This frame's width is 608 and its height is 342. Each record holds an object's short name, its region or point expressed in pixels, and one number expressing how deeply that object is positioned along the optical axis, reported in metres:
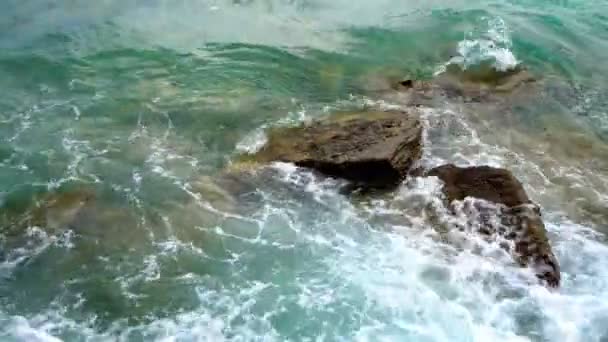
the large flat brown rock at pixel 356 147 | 11.20
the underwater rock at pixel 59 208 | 10.19
